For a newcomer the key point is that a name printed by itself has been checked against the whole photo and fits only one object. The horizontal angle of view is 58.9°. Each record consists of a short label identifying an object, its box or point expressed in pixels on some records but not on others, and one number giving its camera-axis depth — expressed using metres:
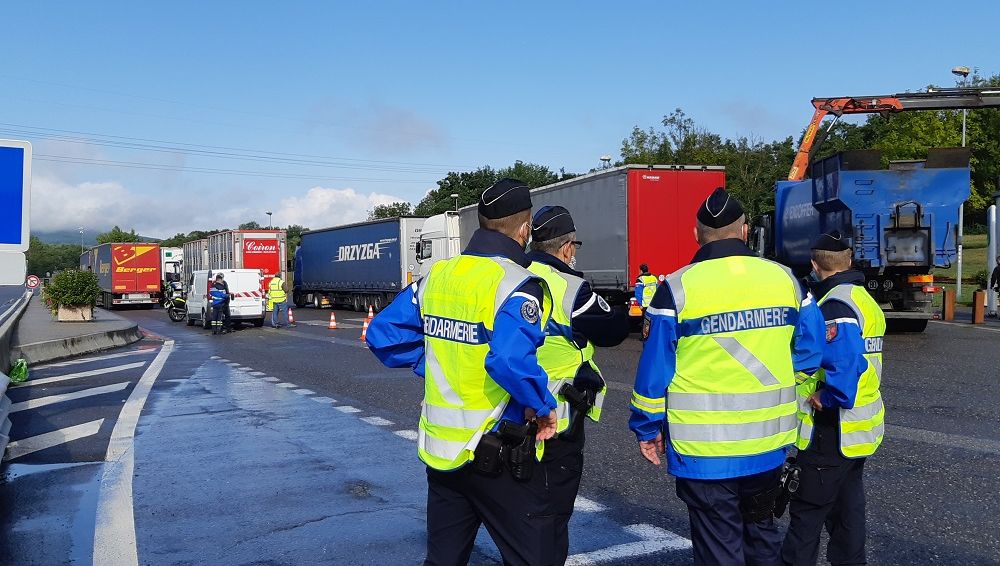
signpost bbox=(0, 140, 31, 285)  5.99
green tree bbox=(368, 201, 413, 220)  99.88
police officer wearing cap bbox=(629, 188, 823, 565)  3.36
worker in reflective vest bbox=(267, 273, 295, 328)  28.45
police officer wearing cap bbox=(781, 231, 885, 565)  3.93
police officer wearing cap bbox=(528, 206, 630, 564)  3.40
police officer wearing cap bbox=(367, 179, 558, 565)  3.17
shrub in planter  27.44
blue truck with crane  17.22
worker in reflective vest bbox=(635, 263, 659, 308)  18.20
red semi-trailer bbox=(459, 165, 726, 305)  19.86
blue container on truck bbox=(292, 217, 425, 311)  34.72
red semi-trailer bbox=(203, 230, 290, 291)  37.03
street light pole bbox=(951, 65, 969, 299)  29.43
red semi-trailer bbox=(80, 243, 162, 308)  45.72
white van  27.02
